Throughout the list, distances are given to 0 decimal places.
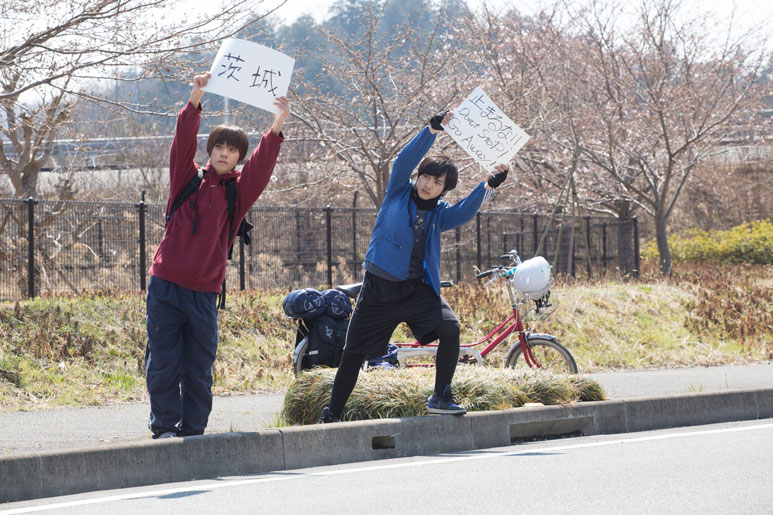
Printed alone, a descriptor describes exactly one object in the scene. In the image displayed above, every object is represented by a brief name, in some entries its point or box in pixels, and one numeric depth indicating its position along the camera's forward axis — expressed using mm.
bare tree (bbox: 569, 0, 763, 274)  43000
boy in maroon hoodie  11414
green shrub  55750
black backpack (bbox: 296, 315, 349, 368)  18094
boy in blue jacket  12766
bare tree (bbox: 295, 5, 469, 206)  36344
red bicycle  17812
